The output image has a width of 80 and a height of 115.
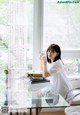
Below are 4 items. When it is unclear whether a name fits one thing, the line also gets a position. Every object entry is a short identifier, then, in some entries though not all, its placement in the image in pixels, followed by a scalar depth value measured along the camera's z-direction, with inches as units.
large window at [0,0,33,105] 146.1
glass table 98.3
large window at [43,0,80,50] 153.6
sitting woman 126.7
